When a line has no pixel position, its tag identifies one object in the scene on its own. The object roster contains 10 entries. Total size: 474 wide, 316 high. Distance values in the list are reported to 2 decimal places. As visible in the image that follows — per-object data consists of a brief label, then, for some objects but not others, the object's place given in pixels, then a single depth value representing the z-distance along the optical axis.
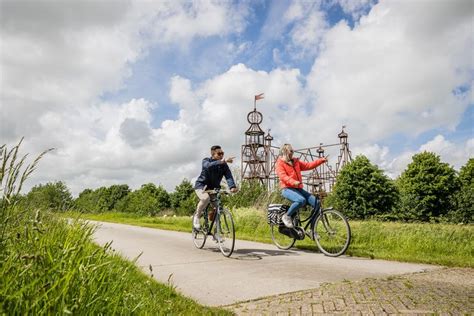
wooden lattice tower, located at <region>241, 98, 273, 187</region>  44.59
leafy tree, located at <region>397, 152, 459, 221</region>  32.94
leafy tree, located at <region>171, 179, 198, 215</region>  41.97
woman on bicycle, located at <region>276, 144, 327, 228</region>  7.66
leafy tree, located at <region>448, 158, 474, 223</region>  26.59
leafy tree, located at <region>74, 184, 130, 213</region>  71.00
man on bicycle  8.05
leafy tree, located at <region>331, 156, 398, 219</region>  30.73
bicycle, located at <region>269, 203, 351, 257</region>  7.13
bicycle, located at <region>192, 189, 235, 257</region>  7.39
